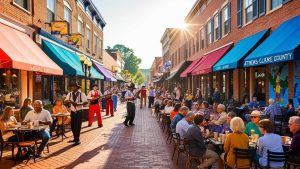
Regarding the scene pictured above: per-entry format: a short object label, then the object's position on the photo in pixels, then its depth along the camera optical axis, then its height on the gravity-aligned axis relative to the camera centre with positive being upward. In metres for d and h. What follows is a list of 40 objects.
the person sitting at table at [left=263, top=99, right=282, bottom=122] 9.08 -0.88
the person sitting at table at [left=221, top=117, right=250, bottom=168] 4.91 -1.10
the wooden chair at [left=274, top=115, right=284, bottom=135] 8.39 -1.29
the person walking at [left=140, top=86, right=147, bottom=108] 22.54 -0.66
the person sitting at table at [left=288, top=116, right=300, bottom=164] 5.03 -1.11
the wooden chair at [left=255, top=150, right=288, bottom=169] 4.66 -1.31
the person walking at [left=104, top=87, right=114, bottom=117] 16.05 -0.97
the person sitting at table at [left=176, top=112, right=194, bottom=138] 6.67 -1.04
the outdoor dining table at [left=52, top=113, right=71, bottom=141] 9.56 -1.09
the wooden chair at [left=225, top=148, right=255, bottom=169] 4.76 -1.31
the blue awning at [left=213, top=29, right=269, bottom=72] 11.41 +1.63
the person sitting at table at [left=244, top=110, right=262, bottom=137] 6.10 -0.96
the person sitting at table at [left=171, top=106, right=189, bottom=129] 7.56 -0.90
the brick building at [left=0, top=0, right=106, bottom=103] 10.02 +2.71
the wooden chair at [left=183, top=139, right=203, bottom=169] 5.64 -1.52
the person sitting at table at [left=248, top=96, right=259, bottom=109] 11.24 -0.83
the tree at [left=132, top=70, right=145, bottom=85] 77.86 +3.30
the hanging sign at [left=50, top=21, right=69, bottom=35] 13.09 +3.01
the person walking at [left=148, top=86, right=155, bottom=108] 21.57 -0.98
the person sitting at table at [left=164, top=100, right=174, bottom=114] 10.58 -0.93
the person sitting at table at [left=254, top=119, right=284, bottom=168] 4.78 -1.10
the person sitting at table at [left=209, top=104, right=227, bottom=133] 7.42 -1.03
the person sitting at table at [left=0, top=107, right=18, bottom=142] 6.88 -0.98
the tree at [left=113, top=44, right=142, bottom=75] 85.78 +7.75
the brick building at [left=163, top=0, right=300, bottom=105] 10.56 +2.84
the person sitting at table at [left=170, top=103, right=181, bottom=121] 8.78 -0.88
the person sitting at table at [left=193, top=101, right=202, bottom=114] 9.95 -0.88
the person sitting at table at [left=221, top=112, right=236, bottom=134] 6.47 -1.10
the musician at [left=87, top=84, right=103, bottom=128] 11.80 -0.70
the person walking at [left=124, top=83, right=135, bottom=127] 12.47 -0.99
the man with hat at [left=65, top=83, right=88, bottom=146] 8.67 -0.71
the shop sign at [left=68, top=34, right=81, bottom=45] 15.20 +2.81
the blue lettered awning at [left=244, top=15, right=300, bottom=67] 7.75 +1.33
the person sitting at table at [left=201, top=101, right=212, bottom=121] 9.08 -0.86
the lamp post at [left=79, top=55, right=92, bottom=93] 13.64 +1.40
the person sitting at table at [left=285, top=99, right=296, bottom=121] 8.92 -0.87
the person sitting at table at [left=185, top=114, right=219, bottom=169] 5.49 -1.33
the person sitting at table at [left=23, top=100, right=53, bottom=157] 7.24 -0.89
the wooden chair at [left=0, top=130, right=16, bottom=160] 6.64 -1.49
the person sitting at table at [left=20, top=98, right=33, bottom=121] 8.24 -0.71
